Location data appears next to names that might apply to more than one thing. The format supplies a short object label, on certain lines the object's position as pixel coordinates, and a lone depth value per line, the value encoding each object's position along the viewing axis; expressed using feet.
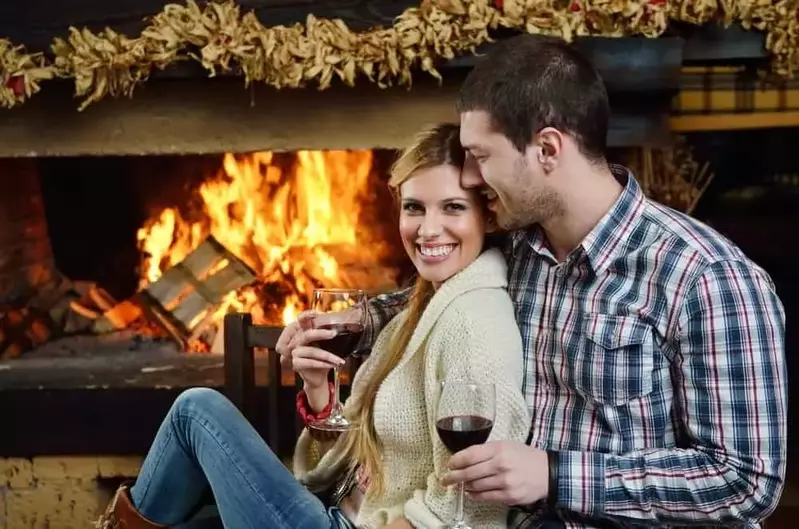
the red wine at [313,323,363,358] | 5.55
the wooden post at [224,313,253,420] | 6.70
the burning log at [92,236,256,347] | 9.34
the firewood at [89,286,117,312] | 9.71
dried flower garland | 7.64
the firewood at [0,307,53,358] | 9.39
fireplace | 9.41
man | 4.59
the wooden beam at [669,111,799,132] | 11.59
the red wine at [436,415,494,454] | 4.38
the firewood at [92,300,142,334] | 9.55
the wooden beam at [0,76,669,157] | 8.13
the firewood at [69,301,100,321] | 9.62
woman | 5.06
